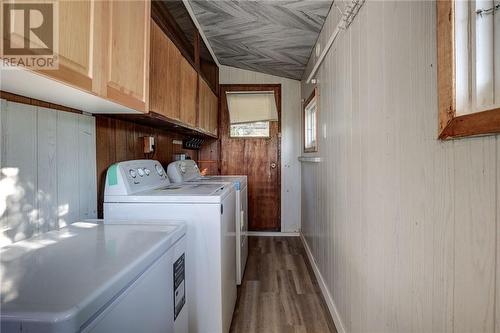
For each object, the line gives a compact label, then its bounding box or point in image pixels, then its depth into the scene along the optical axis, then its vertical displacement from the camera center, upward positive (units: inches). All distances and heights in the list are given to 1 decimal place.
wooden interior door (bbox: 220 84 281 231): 163.6 +0.9
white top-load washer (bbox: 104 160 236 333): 62.5 -12.5
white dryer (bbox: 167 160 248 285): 96.3 -6.8
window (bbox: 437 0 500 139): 27.3 +10.1
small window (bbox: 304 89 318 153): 121.8 +19.6
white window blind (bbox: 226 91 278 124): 163.2 +33.6
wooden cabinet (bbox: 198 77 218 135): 109.7 +24.6
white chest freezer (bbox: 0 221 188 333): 23.4 -11.2
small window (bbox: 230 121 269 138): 164.7 +20.3
